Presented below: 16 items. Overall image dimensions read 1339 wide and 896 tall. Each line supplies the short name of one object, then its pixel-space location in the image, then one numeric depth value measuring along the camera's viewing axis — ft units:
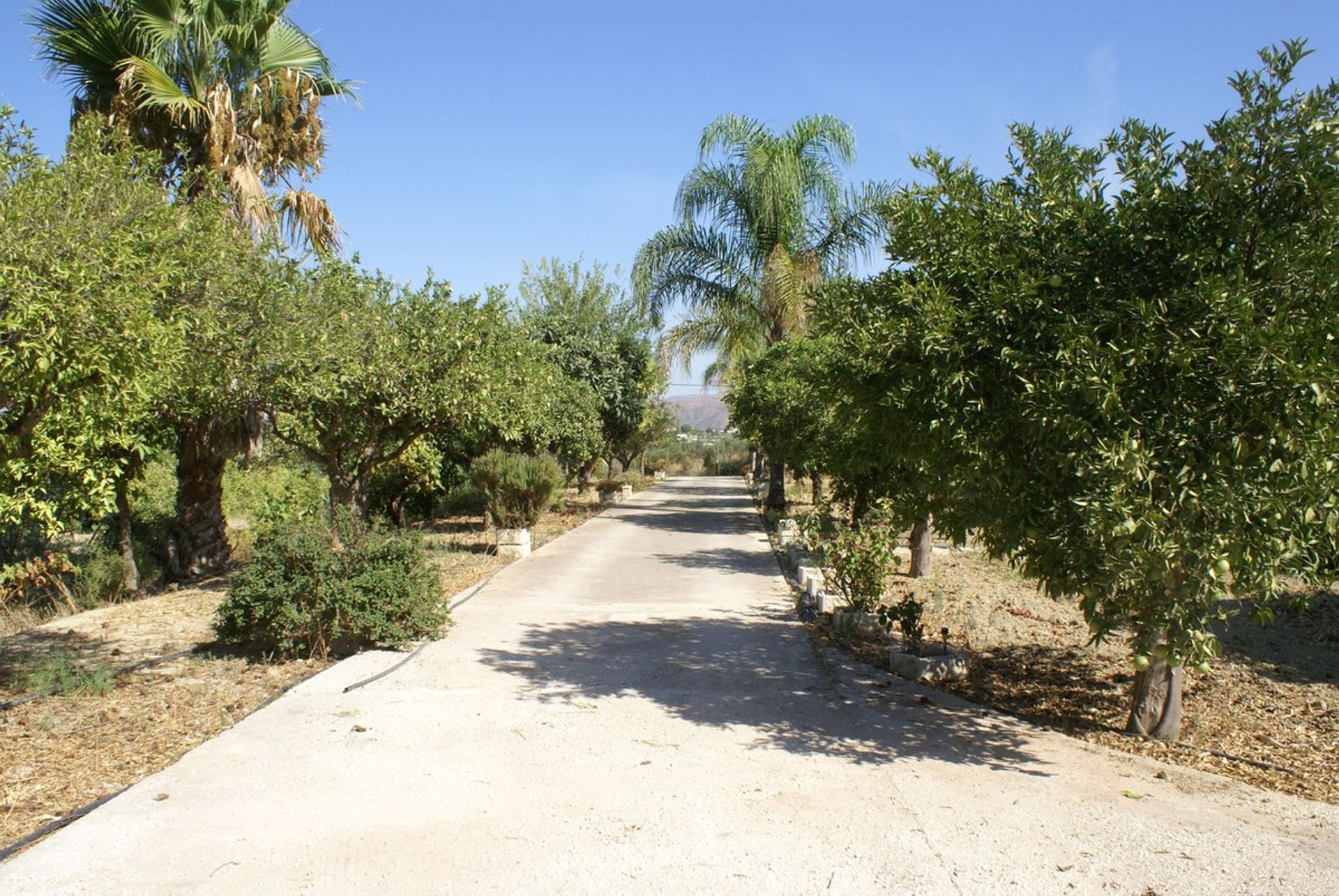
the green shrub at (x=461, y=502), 79.77
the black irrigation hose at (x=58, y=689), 21.71
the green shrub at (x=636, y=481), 130.09
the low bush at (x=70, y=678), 22.98
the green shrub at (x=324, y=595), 25.93
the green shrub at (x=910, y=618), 26.43
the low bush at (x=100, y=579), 39.09
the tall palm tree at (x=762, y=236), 72.54
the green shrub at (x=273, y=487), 59.77
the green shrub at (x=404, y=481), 59.52
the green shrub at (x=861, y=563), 30.76
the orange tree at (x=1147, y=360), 15.12
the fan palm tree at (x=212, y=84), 36.88
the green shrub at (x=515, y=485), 57.52
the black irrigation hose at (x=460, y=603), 23.13
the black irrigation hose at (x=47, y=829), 13.84
